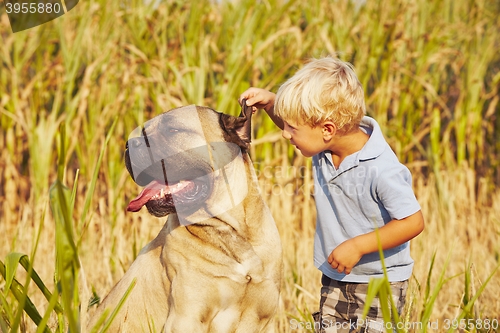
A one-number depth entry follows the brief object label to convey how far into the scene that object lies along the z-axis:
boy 4.20
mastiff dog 4.37
